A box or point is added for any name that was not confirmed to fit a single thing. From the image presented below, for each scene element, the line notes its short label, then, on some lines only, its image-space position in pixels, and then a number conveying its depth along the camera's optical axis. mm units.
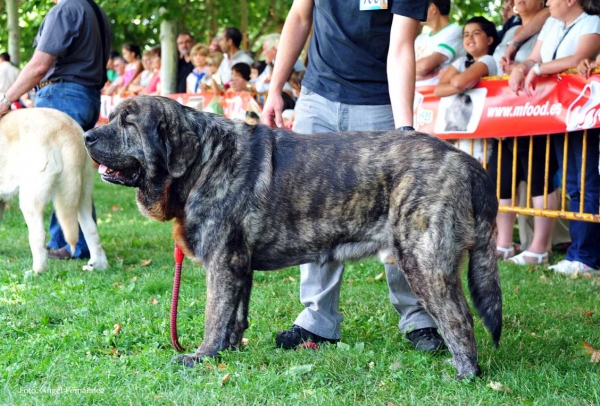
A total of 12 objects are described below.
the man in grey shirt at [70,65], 6957
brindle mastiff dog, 3816
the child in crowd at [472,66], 7926
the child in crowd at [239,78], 11758
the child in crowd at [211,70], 12859
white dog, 6539
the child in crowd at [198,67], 13141
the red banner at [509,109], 6785
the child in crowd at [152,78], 15430
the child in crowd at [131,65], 16219
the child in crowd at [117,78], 16938
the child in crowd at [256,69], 12443
